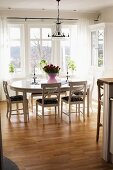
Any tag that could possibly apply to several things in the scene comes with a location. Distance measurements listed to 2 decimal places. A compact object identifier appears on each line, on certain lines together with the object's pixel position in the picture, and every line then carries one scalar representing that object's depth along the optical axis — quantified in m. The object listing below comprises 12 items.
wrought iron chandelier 5.73
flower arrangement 5.69
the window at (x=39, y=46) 7.86
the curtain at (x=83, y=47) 7.91
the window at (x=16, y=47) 7.70
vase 5.79
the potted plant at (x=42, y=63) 6.24
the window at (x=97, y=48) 7.31
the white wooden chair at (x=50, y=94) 5.17
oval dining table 5.24
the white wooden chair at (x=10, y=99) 5.48
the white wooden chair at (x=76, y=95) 5.32
